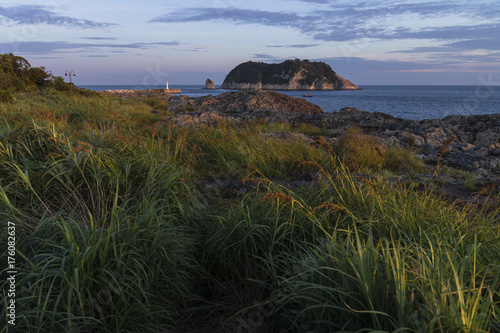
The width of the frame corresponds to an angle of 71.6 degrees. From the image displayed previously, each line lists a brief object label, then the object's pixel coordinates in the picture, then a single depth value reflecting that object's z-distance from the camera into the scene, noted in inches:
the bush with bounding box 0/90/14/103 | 486.2
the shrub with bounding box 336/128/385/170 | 242.7
